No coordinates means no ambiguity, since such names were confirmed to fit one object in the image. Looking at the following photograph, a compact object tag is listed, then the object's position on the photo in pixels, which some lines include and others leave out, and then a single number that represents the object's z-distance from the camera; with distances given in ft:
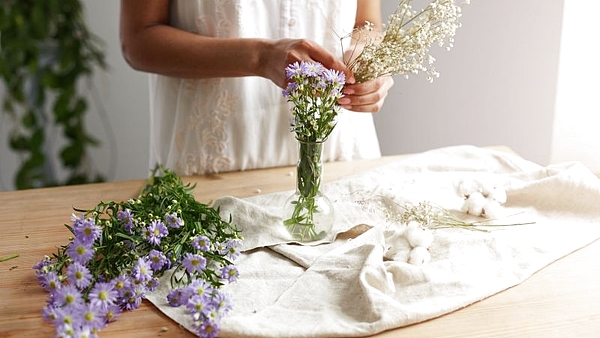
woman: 4.91
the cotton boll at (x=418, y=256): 3.72
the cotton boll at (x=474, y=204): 4.28
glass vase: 3.86
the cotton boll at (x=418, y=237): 3.82
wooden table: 3.28
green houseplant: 8.29
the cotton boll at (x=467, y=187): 4.51
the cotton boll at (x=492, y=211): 4.25
